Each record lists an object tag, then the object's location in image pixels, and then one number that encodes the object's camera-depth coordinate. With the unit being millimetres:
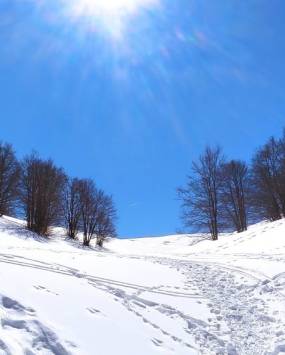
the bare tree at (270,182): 35781
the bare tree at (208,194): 38969
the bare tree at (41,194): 29922
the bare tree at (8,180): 33406
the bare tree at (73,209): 35156
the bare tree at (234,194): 39594
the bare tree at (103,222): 35906
